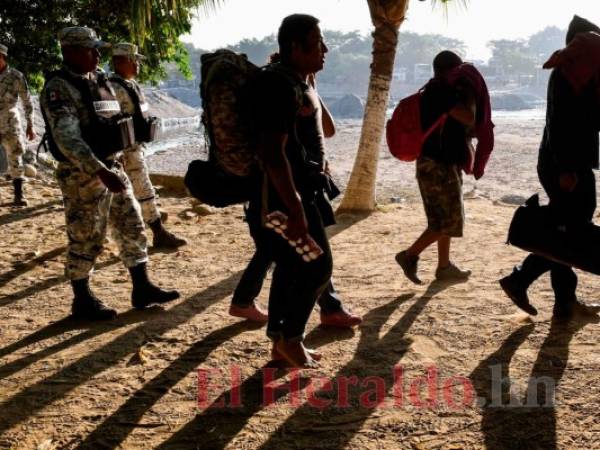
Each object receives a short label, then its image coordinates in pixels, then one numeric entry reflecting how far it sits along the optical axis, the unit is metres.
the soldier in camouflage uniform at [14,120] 6.76
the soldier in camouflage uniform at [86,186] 3.29
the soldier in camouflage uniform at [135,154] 4.61
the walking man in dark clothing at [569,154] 2.86
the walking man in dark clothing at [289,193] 2.37
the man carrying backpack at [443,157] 3.67
